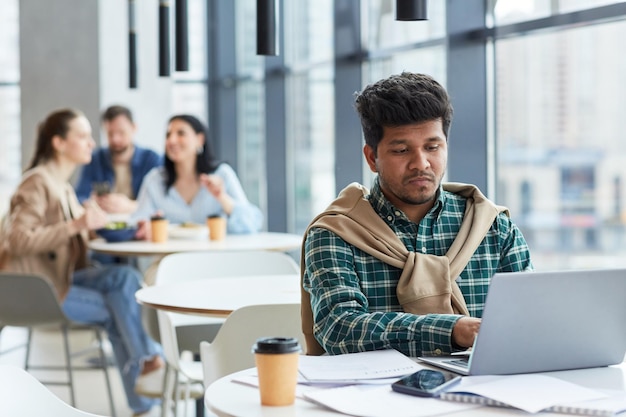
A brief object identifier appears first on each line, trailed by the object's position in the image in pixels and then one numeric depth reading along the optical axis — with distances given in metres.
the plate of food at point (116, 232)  4.70
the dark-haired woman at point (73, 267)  4.37
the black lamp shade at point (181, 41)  4.23
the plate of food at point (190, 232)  4.73
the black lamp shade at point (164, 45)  4.81
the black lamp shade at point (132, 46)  5.56
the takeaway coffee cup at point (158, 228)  4.63
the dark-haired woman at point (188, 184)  5.03
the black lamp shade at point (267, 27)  3.12
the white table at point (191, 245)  4.34
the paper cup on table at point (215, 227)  4.66
